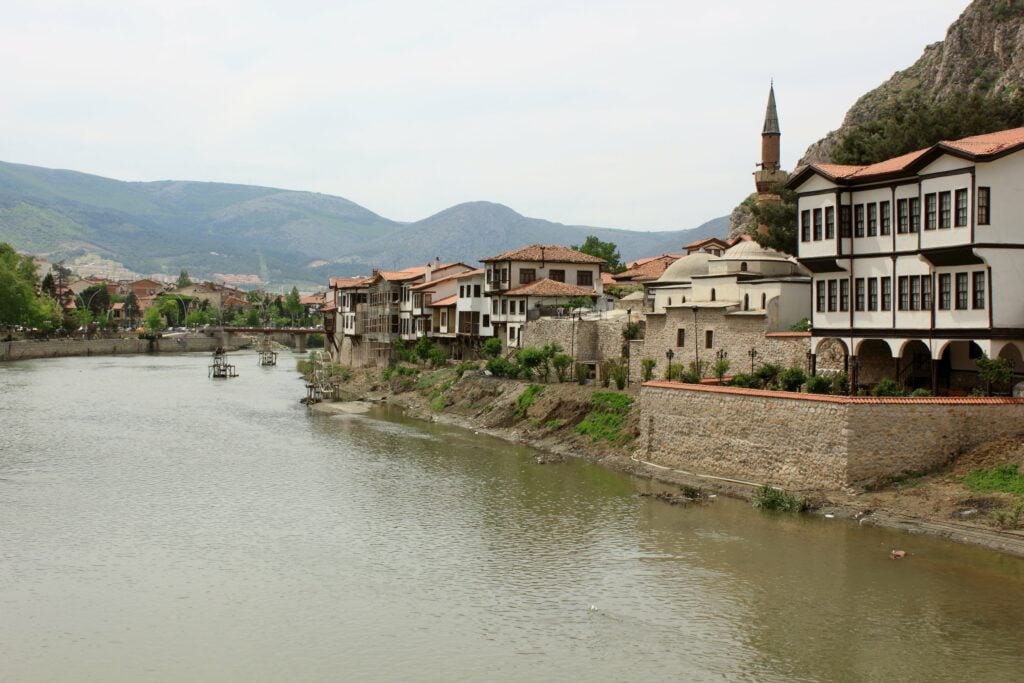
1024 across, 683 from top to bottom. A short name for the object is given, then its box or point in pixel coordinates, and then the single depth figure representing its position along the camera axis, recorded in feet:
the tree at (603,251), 315.78
